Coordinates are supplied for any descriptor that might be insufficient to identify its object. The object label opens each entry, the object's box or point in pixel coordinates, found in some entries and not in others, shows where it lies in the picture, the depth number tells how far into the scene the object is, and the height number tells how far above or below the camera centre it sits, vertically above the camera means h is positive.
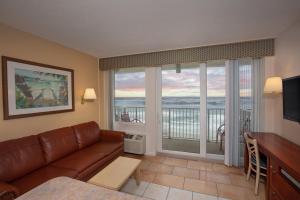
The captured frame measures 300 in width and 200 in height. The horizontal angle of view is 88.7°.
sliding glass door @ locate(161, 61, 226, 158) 3.25 -0.19
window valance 2.73 +0.87
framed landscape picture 2.14 +0.15
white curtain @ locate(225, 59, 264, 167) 2.85 -0.08
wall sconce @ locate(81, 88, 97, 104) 3.38 +0.07
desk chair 2.19 -0.97
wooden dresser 1.44 -0.72
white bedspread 1.04 -0.67
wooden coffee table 1.81 -1.00
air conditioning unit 3.55 -1.11
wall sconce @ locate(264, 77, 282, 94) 2.34 +0.17
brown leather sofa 1.77 -0.89
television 1.80 -0.02
